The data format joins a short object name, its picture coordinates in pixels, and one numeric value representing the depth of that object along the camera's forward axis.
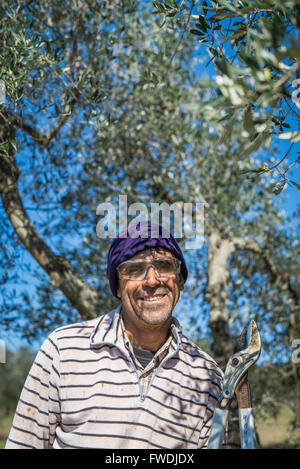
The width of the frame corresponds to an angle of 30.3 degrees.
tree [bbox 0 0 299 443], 2.05
